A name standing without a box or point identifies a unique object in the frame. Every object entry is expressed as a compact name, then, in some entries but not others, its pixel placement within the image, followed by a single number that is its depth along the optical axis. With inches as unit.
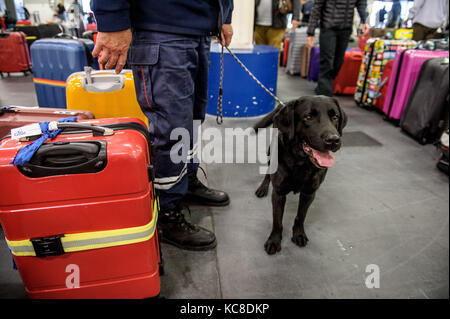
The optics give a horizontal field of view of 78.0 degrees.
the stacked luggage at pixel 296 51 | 231.9
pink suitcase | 118.6
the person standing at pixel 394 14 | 301.1
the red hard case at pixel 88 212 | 32.3
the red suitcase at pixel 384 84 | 137.5
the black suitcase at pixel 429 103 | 101.3
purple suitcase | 210.1
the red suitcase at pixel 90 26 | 397.8
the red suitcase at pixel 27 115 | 46.7
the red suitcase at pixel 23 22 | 403.2
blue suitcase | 98.3
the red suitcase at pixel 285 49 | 271.7
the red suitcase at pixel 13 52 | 220.7
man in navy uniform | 39.9
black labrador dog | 47.4
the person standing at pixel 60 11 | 439.5
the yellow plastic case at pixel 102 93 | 58.3
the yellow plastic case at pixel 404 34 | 169.6
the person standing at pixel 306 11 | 283.6
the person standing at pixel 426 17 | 144.2
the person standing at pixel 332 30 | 128.0
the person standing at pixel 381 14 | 314.3
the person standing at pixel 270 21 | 145.7
